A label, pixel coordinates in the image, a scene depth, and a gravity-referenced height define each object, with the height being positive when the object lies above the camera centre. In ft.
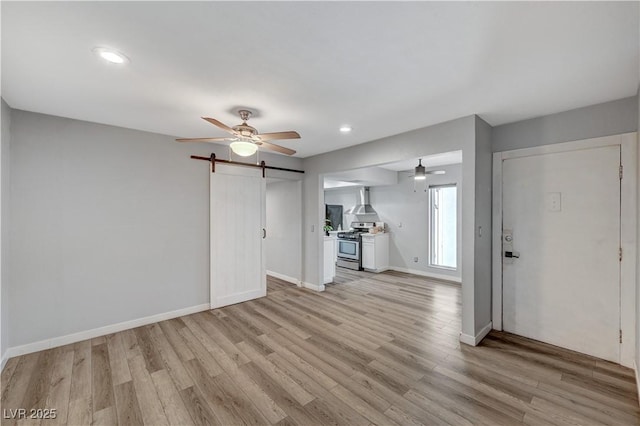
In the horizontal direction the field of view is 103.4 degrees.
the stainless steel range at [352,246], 21.35 -2.88
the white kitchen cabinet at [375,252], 20.52 -3.22
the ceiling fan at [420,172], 15.58 +2.53
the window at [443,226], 18.96 -1.01
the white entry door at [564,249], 8.29 -1.32
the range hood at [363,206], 22.88 +0.64
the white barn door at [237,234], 13.15 -1.17
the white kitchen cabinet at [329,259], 17.37 -3.22
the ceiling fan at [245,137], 8.11 +2.55
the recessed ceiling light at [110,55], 5.50 +3.57
